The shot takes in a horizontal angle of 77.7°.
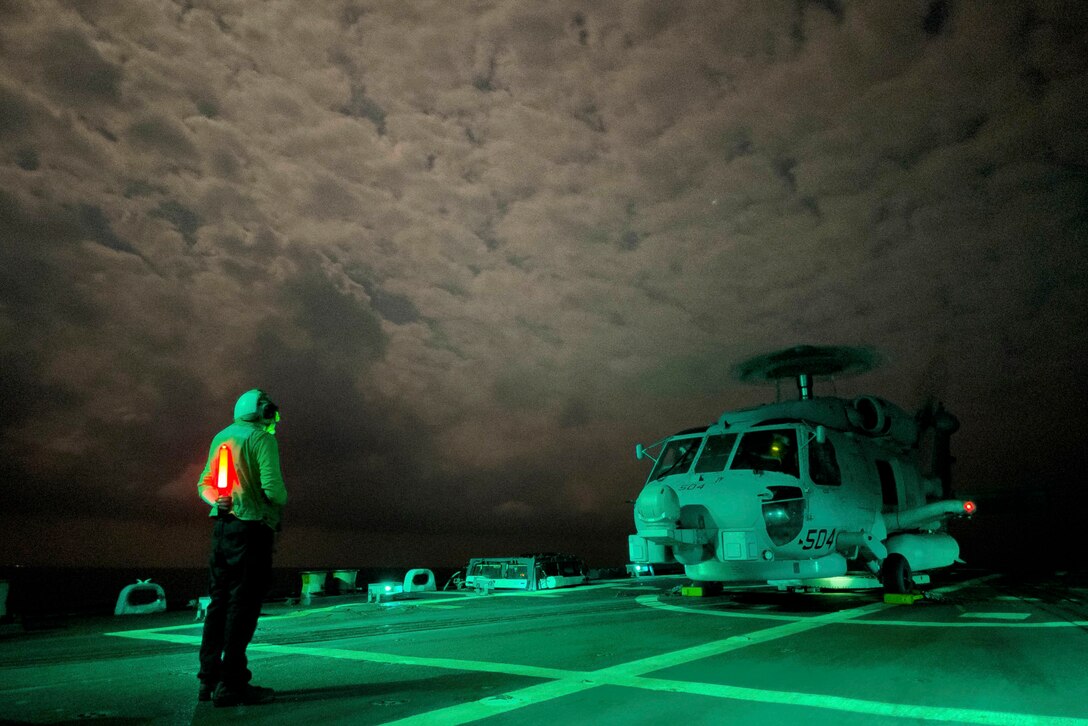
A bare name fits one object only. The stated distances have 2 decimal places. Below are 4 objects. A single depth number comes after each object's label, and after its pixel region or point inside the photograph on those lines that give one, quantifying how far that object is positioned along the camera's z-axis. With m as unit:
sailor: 4.61
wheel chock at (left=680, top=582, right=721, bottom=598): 13.30
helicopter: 11.27
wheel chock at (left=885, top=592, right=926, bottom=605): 12.55
